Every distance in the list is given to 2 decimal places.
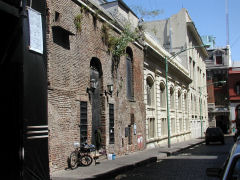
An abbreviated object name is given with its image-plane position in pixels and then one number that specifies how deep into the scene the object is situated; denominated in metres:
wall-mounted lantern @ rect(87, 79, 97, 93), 15.81
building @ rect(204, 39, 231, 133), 64.56
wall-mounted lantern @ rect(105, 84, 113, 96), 17.76
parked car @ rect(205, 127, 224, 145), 32.40
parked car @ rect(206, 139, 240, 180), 3.95
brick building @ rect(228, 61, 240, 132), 60.19
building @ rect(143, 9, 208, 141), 44.91
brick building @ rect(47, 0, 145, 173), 12.95
